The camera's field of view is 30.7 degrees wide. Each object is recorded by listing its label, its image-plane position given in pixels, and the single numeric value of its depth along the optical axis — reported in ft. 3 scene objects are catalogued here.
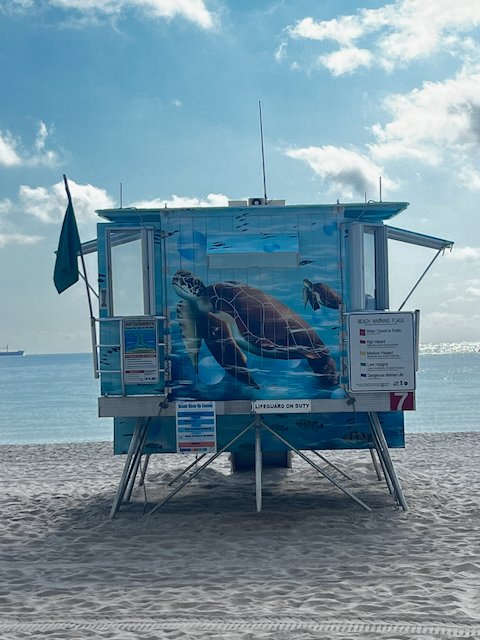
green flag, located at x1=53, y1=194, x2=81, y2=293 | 35.37
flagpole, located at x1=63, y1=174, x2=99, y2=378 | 34.41
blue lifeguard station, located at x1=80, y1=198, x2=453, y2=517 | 34.42
